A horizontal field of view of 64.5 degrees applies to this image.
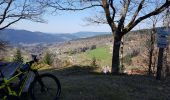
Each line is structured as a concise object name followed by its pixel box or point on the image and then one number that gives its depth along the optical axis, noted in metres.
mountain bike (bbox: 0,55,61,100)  2.64
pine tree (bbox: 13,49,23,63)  19.39
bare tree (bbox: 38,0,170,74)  5.80
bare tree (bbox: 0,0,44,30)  8.94
